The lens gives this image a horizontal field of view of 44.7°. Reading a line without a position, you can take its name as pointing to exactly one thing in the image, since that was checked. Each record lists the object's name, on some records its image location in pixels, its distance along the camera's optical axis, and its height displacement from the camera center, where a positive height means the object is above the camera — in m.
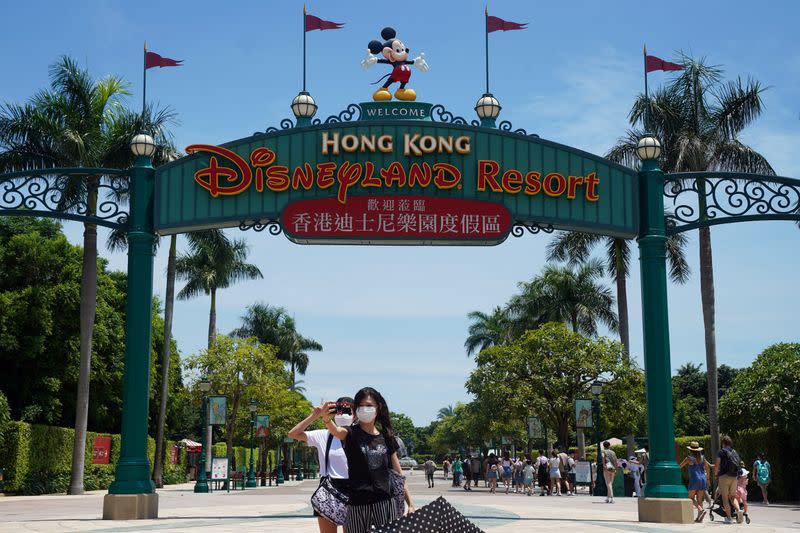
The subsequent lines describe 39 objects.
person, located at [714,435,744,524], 17.72 -0.57
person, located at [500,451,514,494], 38.91 -1.11
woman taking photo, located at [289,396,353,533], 8.83 -0.21
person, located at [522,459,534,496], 35.34 -1.22
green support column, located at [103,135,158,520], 16.86 +1.21
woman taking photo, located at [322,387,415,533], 7.95 -0.21
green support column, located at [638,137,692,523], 16.87 +1.57
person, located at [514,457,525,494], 37.51 -1.21
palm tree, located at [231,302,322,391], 82.25 +9.32
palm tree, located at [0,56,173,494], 31.41 +9.61
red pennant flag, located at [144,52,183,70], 19.67 +7.60
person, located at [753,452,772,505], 26.69 -0.80
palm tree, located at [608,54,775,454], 32.06 +10.47
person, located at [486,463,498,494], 38.20 -1.35
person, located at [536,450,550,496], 34.26 -1.17
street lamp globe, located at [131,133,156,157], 18.31 +5.51
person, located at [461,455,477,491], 42.62 -1.38
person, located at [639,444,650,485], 31.32 -0.50
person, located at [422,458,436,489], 46.06 -1.20
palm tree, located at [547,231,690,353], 39.56 +8.09
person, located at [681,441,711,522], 18.03 -0.60
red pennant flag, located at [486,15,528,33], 19.56 +8.28
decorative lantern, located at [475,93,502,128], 18.59 +6.24
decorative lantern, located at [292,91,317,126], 18.53 +6.25
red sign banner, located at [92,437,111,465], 39.09 -0.44
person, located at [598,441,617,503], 26.22 -0.66
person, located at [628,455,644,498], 28.32 -0.82
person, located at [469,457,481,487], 46.69 -1.18
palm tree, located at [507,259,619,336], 54.88 +8.01
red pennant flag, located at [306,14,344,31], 19.58 +8.30
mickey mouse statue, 18.77 +7.31
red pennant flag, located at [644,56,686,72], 19.38 +7.48
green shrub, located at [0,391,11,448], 32.19 +0.87
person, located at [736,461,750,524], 18.73 -0.88
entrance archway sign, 17.94 +4.63
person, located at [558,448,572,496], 34.53 -0.90
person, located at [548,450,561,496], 33.00 -0.95
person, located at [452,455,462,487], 46.53 -1.39
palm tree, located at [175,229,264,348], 47.56 +9.40
